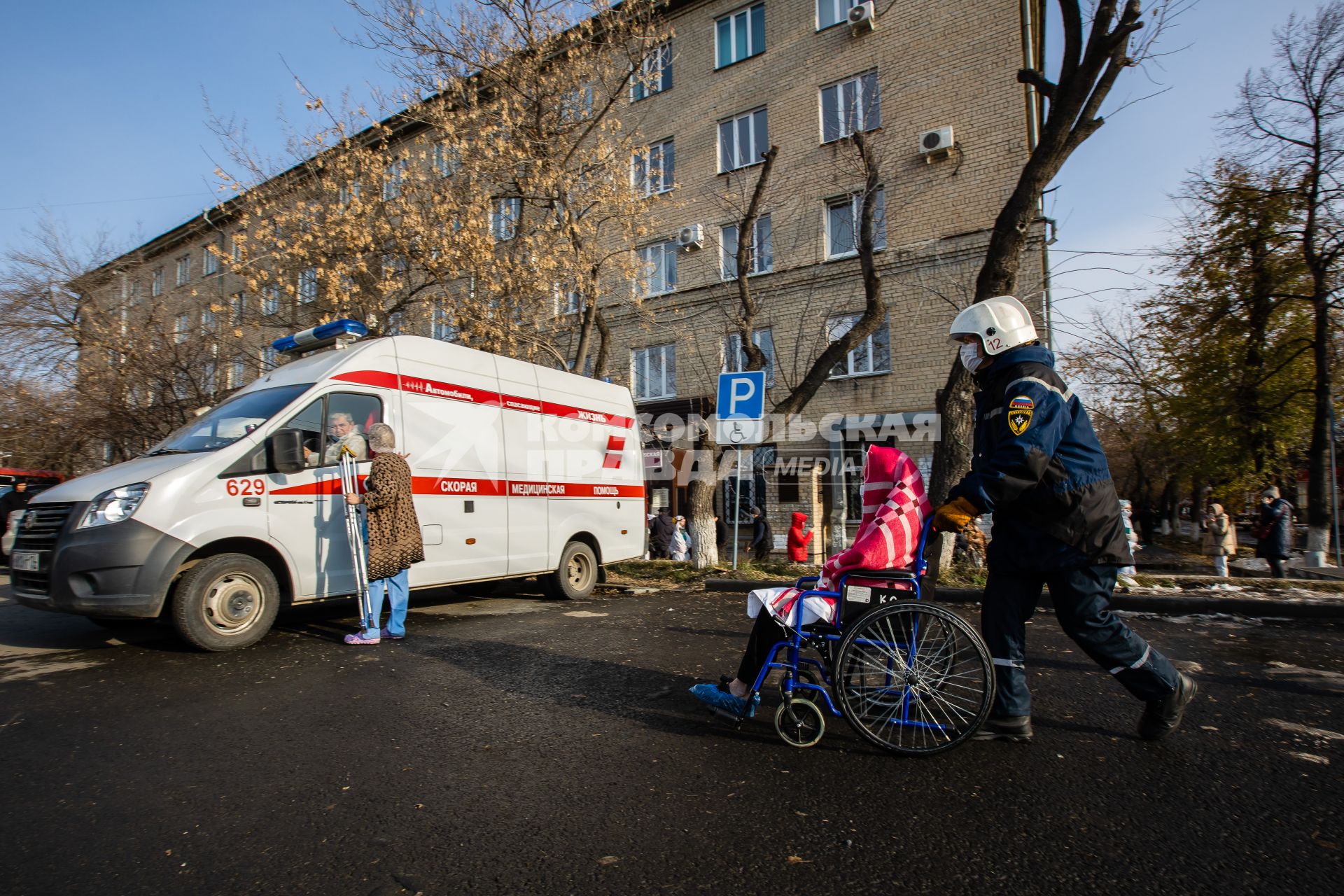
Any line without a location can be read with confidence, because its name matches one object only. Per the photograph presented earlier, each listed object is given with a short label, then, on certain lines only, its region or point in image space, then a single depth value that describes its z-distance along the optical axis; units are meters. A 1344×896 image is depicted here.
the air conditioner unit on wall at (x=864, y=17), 17.91
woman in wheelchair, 3.37
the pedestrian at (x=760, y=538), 15.76
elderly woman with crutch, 5.86
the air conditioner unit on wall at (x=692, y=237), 20.02
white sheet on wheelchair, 3.37
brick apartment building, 16.70
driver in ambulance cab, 6.30
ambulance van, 5.20
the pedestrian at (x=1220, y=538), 14.56
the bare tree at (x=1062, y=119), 9.03
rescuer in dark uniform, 3.26
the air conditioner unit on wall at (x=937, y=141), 16.56
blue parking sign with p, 10.42
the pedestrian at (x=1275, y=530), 11.95
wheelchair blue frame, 3.36
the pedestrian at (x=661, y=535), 17.97
